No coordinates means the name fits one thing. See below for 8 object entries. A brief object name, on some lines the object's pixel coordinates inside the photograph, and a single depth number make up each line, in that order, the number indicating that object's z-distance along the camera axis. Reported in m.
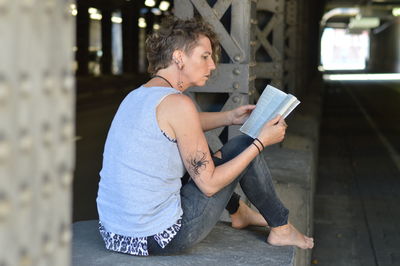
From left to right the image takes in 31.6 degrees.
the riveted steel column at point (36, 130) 1.15
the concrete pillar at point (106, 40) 29.05
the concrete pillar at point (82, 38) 26.09
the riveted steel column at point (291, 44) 12.30
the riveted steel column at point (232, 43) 4.85
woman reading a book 3.23
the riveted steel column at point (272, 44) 9.30
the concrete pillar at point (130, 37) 31.38
